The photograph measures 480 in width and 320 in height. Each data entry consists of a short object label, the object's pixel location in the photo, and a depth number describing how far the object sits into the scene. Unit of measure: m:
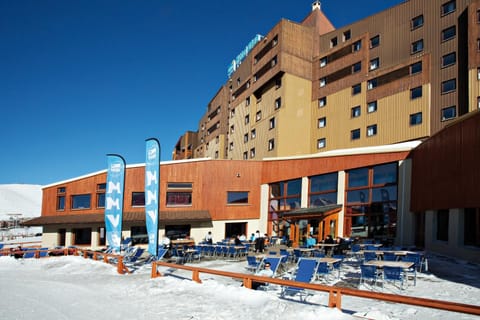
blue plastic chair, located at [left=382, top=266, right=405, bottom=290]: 8.93
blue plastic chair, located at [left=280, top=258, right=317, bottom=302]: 8.34
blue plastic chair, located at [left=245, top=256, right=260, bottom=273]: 12.09
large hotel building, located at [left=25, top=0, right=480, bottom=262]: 16.06
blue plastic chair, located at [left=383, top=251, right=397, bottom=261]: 11.80
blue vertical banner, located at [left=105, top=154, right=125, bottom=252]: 15.25
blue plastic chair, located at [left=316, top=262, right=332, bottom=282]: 10.06
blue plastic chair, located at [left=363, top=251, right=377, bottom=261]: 12.36
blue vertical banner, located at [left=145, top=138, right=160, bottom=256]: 12.52
